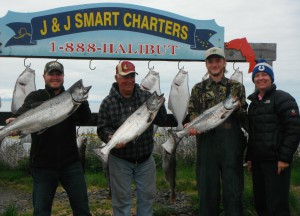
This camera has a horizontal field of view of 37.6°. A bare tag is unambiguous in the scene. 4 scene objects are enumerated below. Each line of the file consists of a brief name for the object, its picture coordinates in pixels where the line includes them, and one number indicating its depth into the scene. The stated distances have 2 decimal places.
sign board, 5.98
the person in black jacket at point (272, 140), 4.36
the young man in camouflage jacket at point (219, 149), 4.60
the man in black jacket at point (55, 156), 4.29
